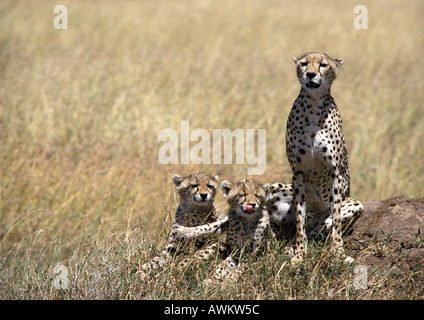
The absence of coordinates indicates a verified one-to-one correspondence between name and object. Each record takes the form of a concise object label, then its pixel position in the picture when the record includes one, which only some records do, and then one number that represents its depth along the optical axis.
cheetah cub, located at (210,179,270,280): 10.27
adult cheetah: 10.54
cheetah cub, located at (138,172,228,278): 10.59
